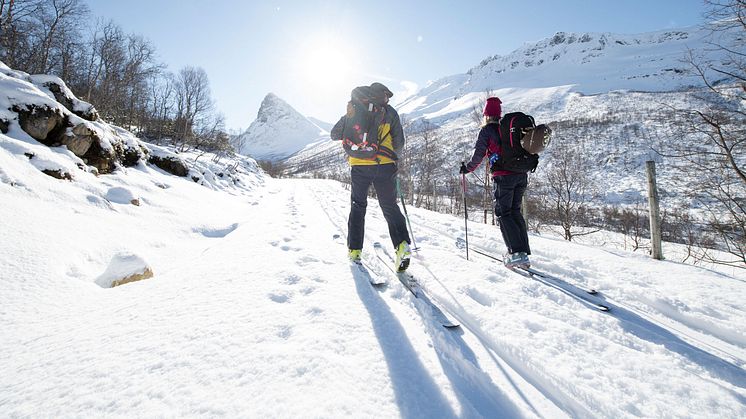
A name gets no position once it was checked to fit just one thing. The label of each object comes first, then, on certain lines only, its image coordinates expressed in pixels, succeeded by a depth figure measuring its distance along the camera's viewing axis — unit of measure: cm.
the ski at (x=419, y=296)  202
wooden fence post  415
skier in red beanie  329
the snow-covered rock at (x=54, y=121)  496
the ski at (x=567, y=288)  243
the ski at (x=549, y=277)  272
